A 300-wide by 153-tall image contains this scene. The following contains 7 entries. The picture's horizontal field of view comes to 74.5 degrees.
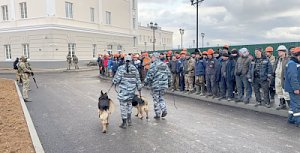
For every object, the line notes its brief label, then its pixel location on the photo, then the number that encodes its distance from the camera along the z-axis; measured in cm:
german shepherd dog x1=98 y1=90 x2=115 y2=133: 498
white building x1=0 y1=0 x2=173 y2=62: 2367
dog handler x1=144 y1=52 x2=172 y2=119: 587
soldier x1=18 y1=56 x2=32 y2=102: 838
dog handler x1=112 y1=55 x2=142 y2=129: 527
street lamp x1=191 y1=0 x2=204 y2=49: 1324
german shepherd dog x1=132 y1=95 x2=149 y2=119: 571
